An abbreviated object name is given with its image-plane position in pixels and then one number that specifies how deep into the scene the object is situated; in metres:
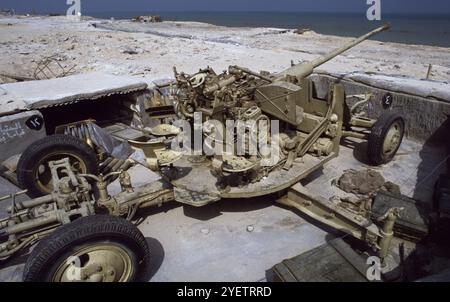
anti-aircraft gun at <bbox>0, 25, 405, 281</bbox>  3.66
